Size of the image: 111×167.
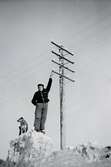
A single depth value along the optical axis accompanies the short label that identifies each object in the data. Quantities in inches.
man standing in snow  472.4
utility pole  597.5
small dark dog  483.2
